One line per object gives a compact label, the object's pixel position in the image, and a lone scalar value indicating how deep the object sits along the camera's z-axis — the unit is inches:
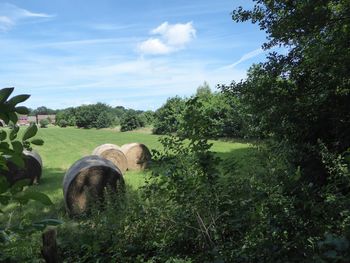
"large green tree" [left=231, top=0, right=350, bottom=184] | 281.4
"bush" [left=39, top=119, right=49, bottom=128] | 3400.6
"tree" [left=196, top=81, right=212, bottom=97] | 3213.6
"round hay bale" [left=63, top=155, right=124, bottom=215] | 419.5
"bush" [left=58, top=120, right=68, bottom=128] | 3666.3
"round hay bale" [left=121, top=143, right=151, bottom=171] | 756.6
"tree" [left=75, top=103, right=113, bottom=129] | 3102.9
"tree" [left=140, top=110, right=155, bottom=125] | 2323.3
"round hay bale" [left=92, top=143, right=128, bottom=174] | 716.8
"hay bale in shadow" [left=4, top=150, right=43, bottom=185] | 583.9
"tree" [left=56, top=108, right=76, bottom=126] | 3538.6
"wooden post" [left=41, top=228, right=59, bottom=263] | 169.8
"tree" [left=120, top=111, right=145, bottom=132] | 2413.9
